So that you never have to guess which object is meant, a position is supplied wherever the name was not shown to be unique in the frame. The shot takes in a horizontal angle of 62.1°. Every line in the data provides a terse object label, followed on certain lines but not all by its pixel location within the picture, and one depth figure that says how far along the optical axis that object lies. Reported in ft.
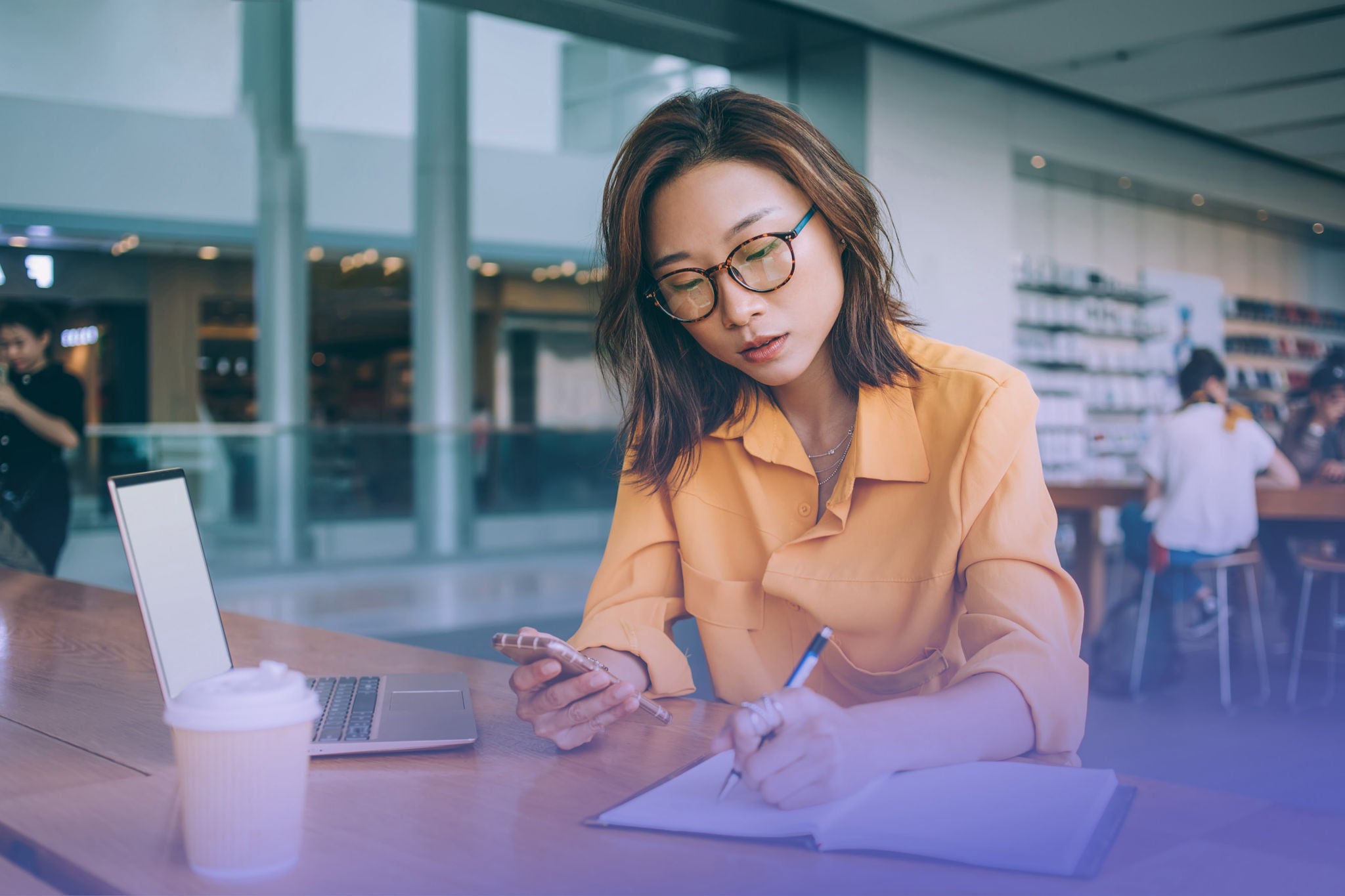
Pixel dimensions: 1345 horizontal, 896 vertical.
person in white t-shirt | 14.12
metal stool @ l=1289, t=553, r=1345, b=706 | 13.60
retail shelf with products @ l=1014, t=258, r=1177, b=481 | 26.32
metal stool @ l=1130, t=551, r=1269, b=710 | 13.57
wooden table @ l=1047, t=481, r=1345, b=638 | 16.61
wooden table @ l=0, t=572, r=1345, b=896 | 2.20
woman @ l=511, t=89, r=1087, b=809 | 3.26
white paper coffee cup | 2.07
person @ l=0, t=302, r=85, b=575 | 13.55
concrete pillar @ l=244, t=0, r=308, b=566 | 24.90
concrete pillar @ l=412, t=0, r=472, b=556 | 26.22
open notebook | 2.28
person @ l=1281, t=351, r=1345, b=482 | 16.79
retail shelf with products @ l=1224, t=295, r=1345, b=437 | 32.48
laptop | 3.19
